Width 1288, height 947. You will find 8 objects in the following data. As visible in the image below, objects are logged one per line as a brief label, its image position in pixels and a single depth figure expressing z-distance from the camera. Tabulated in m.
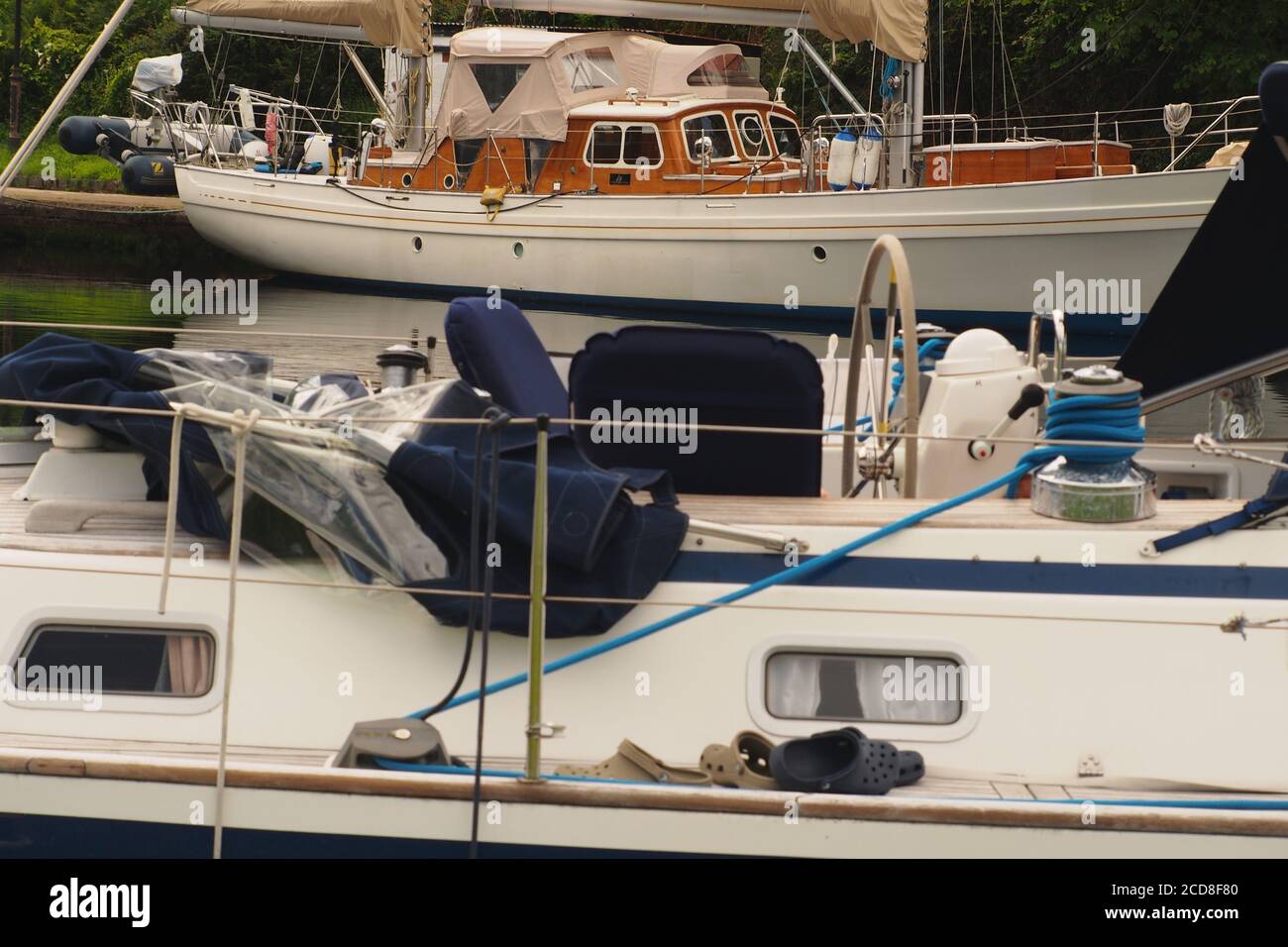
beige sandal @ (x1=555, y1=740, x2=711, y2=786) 8.91
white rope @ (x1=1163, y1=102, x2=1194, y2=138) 38.97
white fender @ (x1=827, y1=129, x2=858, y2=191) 43.25
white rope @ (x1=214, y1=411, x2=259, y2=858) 8.62
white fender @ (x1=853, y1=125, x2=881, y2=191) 43.25
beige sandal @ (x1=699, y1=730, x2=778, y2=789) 8.88
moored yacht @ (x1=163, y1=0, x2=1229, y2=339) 42.09
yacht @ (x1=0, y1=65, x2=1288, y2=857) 8.73
